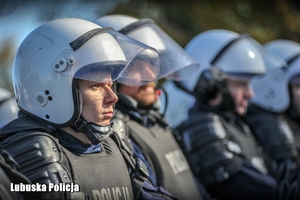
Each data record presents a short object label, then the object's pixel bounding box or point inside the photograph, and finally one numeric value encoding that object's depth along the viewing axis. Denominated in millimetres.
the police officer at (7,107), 9027
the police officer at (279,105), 12424
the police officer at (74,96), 6016
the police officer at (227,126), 9697
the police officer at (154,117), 8032
